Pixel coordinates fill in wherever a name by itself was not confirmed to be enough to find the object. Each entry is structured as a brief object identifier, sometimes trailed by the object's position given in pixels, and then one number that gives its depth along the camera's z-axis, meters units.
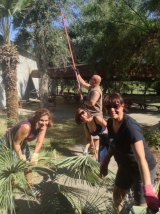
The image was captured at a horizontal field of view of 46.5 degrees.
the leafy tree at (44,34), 8.78
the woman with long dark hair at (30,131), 2.03
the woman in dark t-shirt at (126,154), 1.47
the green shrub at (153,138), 3.84
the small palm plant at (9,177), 1.47
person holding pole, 3.35
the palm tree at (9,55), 6.27
